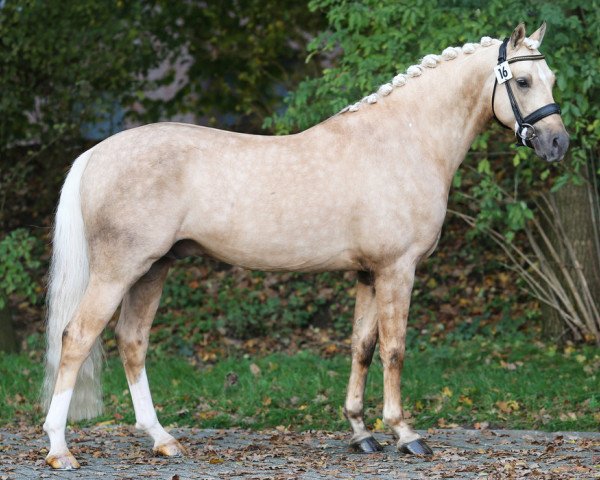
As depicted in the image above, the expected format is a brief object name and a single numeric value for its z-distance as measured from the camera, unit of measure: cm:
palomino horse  1175
